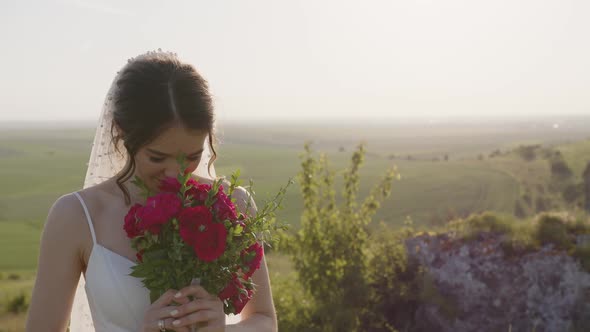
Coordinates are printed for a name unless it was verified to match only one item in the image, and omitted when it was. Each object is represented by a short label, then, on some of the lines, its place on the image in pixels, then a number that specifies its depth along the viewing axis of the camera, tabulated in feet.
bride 8.87
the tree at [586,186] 74.43
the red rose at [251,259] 8.17
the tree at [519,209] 107.57
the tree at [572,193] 92.95
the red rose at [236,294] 7.99
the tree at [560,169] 125.66
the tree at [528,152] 176.35
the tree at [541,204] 106.87
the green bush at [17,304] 37.06
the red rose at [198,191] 7.98
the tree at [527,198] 114.50
